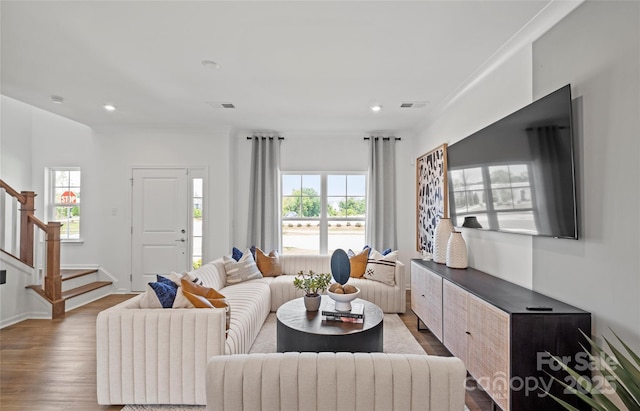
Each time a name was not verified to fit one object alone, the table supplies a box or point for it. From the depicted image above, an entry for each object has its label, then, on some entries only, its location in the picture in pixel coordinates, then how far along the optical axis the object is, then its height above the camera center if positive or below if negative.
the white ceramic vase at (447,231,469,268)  3.14 -0.43
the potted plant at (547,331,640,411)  1.01 -0.58
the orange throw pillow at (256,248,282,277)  4.36 -0.76
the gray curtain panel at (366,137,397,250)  5.10 +0.25
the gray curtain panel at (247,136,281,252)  5.09 +0.24
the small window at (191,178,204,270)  5.02 -0.18
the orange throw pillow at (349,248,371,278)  4.25 -0.74
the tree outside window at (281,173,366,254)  5.31 -0.03
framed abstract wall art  3.88 +0.23
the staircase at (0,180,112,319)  3.97 -0.54
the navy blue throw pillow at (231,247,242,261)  4.26 -0.62
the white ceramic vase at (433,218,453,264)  3.43 -0.32
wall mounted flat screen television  1.85 +0.28
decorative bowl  2.70 -0.78
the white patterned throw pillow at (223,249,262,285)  3.90 -0.76
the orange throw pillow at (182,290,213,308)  2.16 -0.63
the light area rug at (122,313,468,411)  2.96 -1.33
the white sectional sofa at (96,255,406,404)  2.05 -0.94
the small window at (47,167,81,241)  5.30 +0.18
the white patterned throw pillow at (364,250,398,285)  4.09 -0.77
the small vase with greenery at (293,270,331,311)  2.80 -0.71
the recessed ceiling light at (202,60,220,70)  2.72 +1.29
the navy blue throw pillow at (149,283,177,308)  2.18 -0.59
